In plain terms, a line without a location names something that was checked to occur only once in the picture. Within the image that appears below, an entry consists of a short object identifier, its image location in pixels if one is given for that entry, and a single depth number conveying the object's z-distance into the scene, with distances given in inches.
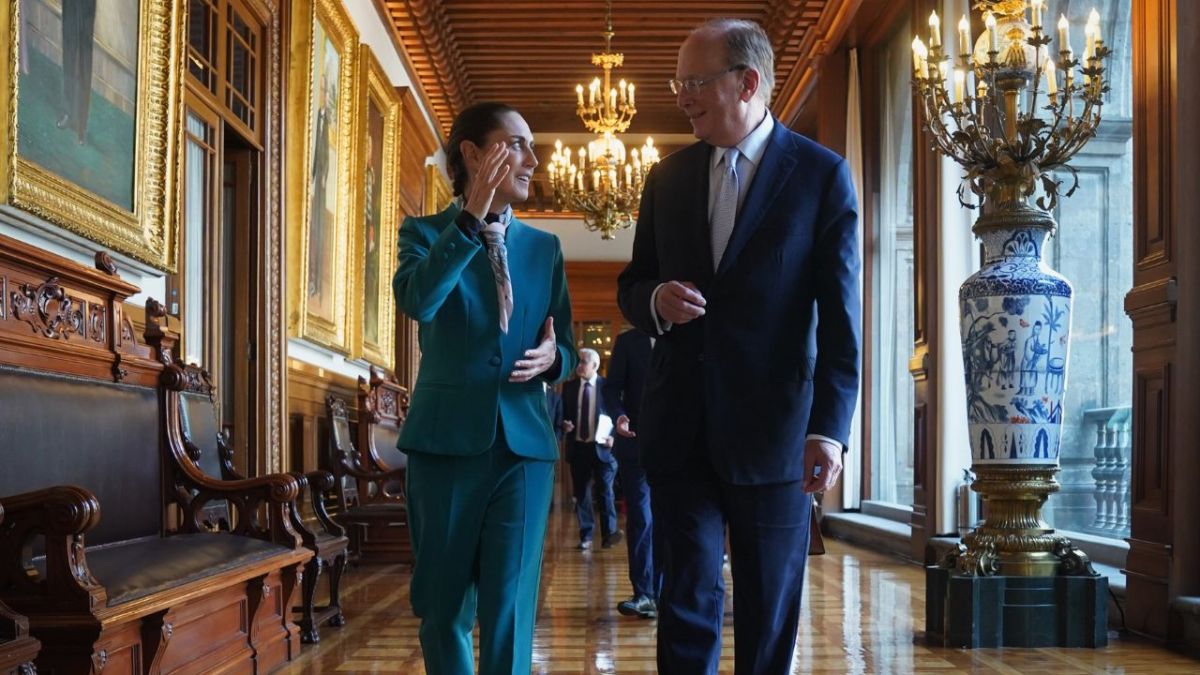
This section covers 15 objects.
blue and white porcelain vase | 175.5
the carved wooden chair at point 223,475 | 166.2
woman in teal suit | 91.3
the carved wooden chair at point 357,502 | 282.4
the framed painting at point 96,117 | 139.9
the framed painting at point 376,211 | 353.1
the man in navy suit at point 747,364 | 85.0
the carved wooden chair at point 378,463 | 299.6
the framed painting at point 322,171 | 280.5
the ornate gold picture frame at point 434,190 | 530.0
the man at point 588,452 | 374.9
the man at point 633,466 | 213.0
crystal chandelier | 405.1
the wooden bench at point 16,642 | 81.3
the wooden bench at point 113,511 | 100.7
